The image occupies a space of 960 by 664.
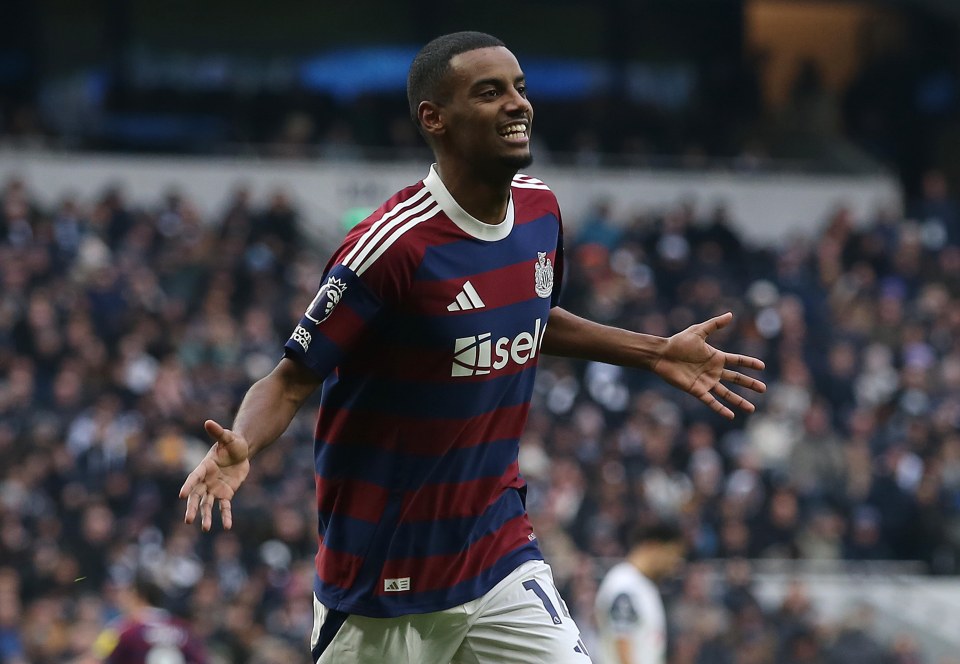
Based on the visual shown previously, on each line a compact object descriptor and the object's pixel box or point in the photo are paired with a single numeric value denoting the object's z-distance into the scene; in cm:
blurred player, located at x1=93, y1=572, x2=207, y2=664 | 1648
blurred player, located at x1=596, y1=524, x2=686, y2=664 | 1670
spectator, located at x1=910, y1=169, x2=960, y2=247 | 4134
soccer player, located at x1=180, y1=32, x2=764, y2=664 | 890
